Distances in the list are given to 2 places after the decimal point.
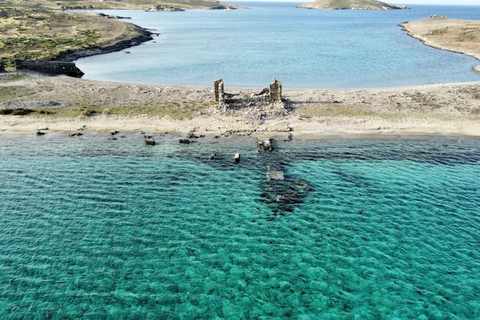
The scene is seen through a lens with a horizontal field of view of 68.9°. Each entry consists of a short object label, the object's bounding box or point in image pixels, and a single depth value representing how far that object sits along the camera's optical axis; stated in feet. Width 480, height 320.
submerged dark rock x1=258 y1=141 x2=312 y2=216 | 92.79
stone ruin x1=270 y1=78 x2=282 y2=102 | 158.40
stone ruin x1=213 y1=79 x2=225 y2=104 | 161.07
